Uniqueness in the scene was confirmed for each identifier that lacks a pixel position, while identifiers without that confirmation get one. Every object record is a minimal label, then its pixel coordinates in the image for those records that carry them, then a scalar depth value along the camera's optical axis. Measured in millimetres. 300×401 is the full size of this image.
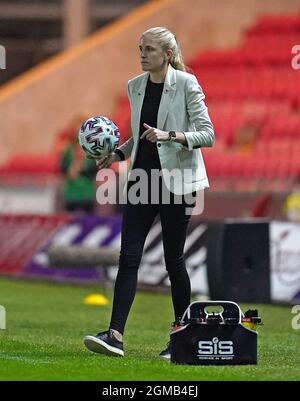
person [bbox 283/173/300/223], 38625
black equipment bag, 17234
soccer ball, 18469
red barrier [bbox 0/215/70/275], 37250
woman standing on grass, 18078
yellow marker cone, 29562
